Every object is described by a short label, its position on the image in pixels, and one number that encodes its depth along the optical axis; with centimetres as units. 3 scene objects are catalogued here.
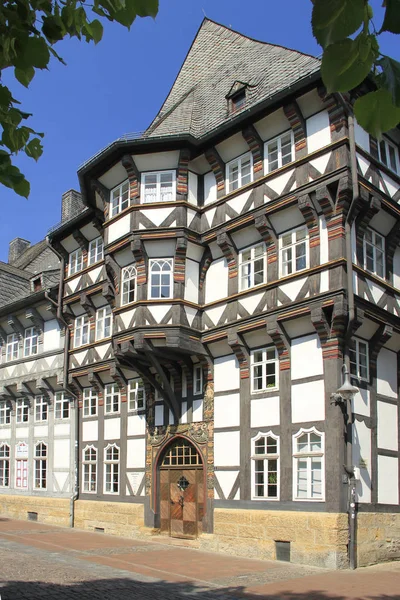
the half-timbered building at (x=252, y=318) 1705
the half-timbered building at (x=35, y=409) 2723
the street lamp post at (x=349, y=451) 1584
